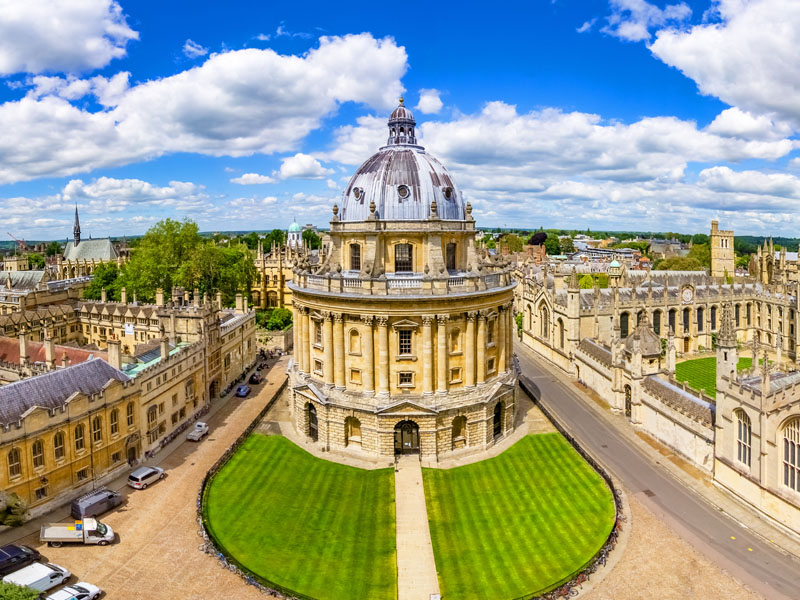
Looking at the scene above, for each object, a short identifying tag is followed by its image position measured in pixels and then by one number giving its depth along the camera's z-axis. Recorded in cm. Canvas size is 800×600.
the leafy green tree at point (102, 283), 8762
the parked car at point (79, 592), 2473
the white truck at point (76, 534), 2953
